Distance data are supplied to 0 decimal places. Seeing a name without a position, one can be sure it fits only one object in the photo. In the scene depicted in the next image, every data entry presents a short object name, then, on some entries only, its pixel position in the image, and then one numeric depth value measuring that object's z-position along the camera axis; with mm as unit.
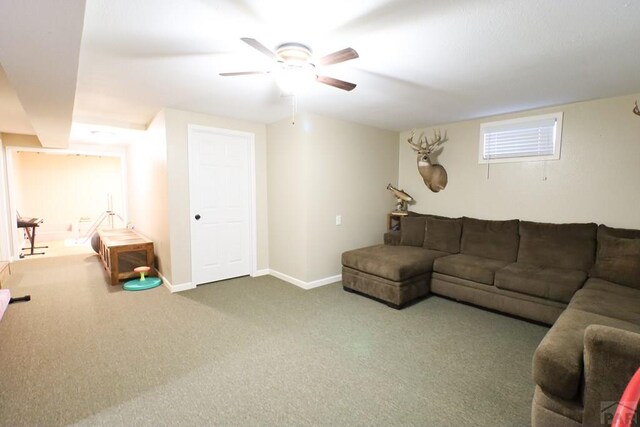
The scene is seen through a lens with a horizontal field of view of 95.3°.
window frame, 3447
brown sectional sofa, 1282
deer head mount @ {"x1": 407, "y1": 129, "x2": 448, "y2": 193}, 4391
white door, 3939
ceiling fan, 1775
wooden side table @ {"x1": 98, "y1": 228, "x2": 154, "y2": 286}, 4012
